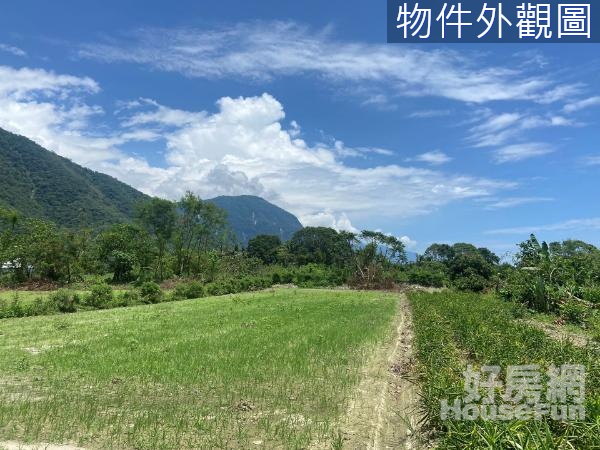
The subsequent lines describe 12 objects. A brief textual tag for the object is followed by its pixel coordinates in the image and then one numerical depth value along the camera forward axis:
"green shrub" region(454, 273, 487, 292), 48.71
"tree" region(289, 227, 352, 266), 93.75
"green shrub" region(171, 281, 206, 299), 37.19
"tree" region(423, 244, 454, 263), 99.19
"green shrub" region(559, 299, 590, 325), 21.03
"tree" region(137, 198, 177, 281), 60.59
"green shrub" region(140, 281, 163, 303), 33.25
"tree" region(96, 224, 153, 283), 49.59
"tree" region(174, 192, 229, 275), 60.34
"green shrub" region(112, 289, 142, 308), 30.69
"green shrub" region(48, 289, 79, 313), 26.15
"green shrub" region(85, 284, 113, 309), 28.92
